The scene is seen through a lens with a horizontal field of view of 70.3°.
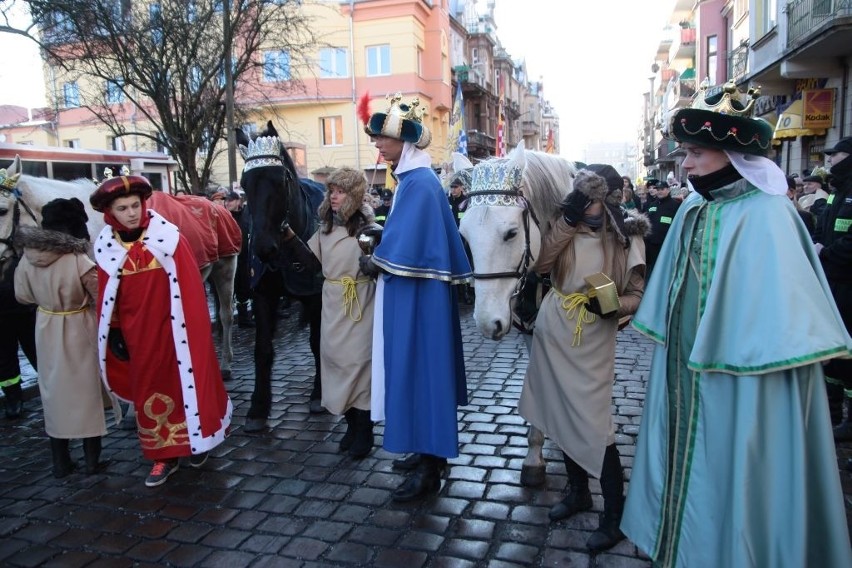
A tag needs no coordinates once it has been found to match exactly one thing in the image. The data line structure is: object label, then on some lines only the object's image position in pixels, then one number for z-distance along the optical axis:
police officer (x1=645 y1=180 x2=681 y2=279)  9.41
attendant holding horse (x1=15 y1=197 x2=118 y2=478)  4.21
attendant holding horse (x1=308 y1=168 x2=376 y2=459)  4.23
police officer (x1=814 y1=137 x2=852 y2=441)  4.54
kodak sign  13.30
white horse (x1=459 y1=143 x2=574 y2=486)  3.12
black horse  4.60
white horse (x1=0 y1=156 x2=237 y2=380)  5.28
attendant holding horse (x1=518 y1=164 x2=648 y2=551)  3.09
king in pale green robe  2.18
